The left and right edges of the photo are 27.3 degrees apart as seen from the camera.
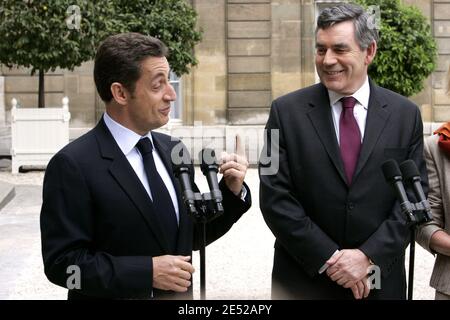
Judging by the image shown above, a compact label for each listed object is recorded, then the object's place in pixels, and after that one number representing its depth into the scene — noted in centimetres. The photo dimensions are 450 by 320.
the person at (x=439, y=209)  369
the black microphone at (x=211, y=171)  278
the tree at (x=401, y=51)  1697
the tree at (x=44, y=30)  1523
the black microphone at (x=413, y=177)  296
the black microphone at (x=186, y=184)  278
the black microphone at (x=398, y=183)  288
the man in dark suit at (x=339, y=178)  355
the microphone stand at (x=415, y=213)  288
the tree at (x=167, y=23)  1747
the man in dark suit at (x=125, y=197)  293
